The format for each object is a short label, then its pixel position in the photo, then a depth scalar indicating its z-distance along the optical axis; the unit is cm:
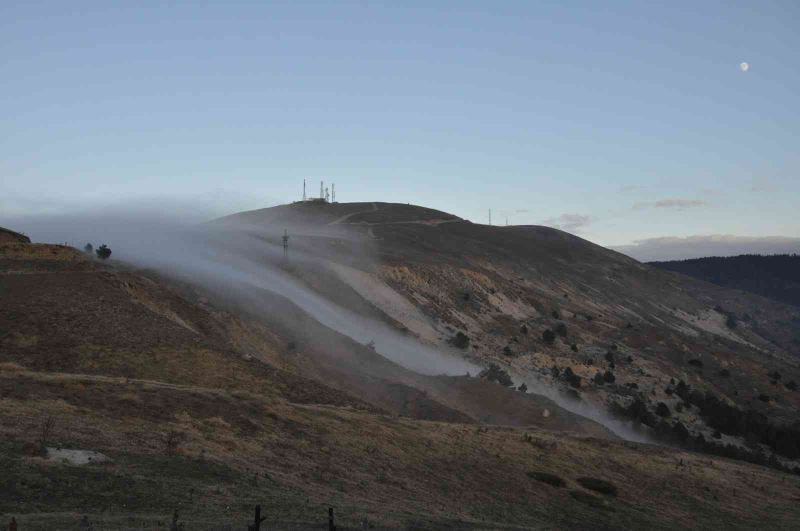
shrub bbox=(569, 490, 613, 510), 2481
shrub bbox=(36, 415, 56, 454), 1669
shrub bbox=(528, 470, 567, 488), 2606
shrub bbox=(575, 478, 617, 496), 2686
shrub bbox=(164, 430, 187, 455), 1877
